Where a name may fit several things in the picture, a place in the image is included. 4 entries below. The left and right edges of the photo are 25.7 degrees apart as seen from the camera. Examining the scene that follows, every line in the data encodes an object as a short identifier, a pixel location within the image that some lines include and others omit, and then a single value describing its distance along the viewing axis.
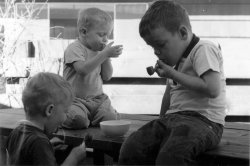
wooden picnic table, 1.50
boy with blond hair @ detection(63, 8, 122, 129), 1.98
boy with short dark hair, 1.56
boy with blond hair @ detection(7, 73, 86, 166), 1.45
